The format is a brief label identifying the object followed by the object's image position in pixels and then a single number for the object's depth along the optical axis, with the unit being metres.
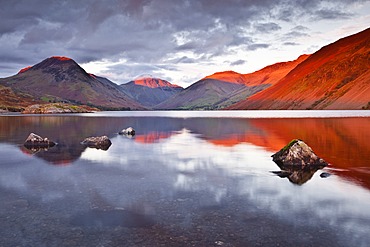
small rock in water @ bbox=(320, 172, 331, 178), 22.91
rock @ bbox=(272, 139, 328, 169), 27.20
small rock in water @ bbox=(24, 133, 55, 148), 41.66
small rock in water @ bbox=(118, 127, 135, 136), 61.74
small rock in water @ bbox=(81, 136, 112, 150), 42.12
